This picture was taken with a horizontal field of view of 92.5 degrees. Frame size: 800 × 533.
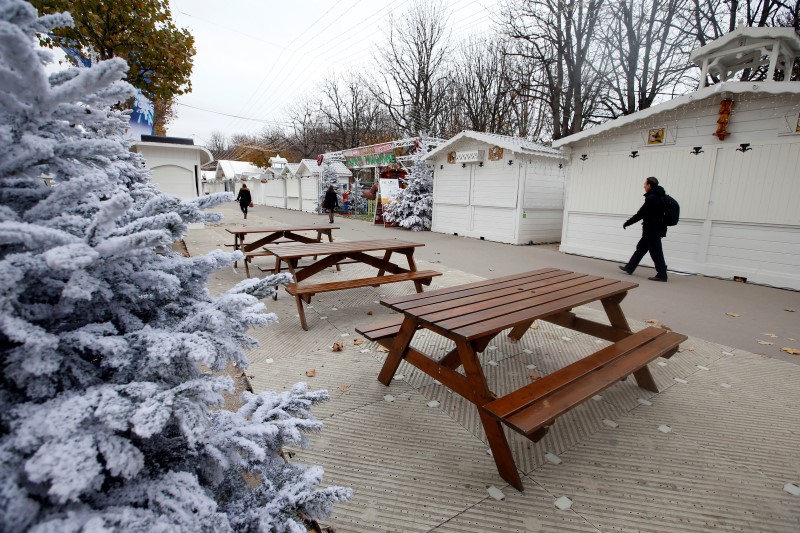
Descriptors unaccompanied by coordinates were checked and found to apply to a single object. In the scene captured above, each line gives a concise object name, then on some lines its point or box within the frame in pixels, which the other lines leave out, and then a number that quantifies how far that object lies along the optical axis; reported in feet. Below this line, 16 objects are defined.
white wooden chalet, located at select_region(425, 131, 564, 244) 36.63
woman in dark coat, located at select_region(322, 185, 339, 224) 55.26
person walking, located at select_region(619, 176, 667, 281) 22.00
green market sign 58.70
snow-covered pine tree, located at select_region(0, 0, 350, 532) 2.36
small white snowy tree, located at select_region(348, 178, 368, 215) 74.38
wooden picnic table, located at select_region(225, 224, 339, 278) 22.52
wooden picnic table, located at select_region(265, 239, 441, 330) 14.60
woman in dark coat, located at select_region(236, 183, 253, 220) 53.93
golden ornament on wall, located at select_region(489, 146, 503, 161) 38.09
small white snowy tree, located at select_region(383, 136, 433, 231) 48.80
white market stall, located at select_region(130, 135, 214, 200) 42.57
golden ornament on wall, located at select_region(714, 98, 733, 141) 22.92
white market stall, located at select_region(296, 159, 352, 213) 74.23
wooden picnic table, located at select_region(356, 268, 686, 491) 6.72
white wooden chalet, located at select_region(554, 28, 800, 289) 21.47
